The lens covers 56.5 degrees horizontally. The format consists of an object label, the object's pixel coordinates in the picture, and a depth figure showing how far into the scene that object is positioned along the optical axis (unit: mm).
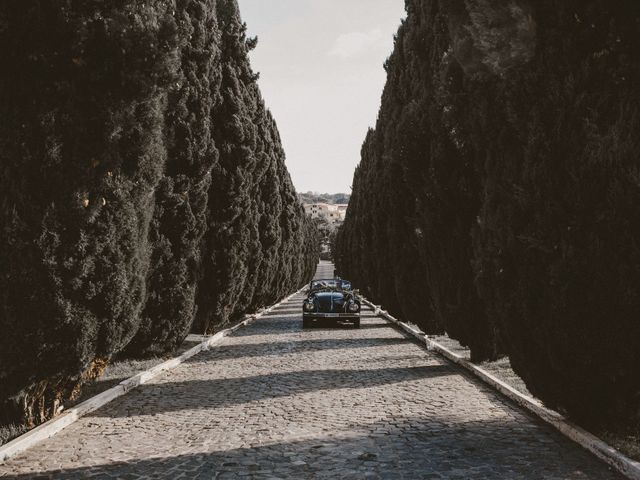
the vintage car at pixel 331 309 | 19438
